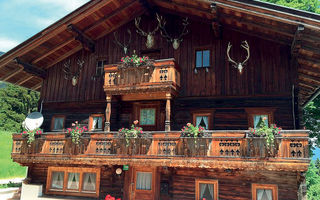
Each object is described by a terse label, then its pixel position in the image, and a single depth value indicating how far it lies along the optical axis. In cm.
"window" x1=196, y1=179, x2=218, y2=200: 1456
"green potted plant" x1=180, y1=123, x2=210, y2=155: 1311
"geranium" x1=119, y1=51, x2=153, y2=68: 1558
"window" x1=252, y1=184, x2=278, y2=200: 1360
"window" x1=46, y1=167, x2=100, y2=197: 1717
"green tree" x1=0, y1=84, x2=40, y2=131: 4553
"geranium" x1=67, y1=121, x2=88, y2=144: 1559
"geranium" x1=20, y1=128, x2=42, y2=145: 1670
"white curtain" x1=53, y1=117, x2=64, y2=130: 1962
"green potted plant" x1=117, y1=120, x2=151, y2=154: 1420
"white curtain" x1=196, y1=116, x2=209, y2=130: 1583
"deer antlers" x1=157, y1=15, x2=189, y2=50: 1734
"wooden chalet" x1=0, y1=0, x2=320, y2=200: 1319
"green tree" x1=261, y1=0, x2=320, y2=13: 2478
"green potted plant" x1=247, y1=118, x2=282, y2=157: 1188
